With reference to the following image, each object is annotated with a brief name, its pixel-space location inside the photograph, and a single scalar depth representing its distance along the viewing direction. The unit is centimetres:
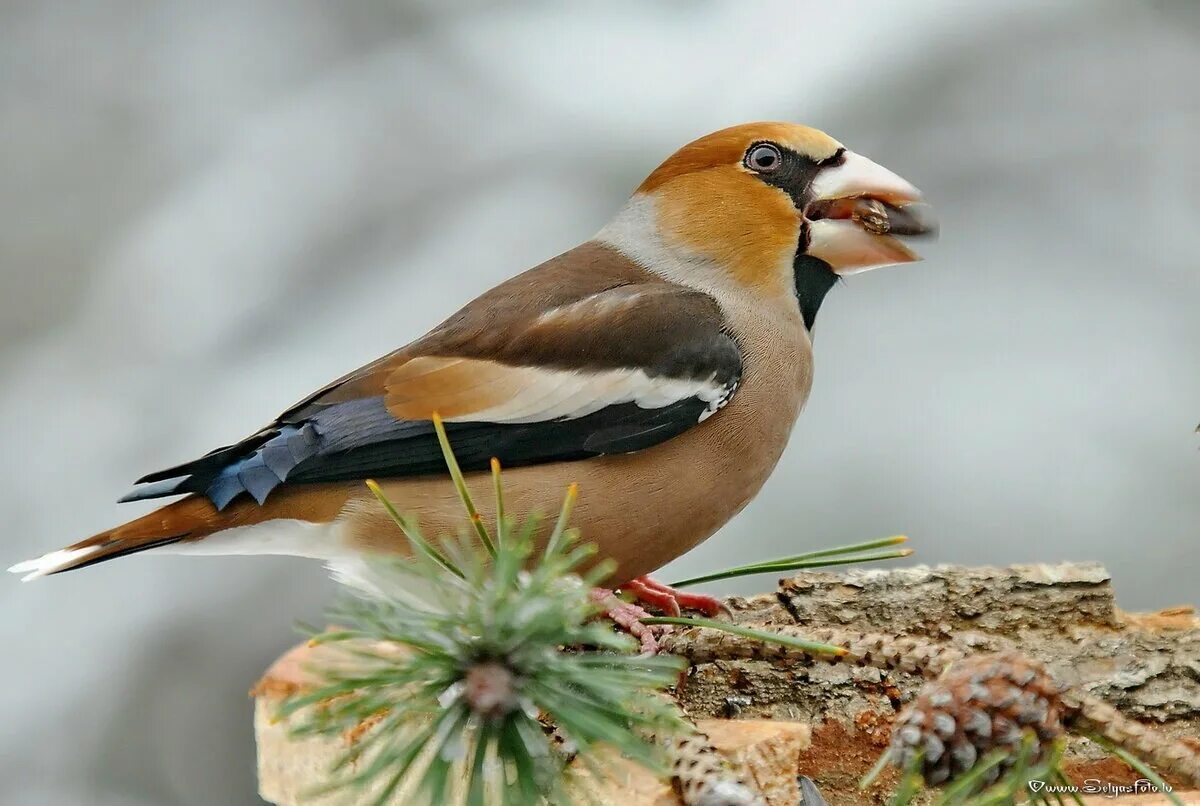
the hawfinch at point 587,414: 380
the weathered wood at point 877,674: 378
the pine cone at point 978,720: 372
